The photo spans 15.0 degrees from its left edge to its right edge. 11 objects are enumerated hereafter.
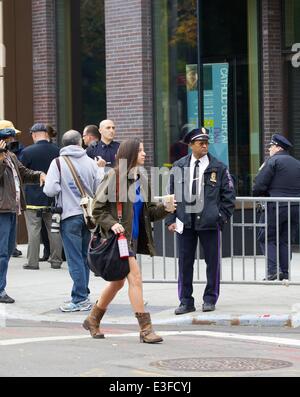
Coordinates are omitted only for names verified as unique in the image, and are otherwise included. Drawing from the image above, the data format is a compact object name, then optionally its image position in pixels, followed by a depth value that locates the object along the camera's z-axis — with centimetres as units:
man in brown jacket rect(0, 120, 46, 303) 1285
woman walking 1029
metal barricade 1338
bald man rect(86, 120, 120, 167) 1591
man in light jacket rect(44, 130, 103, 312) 1247
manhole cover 887
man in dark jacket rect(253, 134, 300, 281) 1363
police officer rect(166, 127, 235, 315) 1202
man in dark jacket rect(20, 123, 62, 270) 1641
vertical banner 1791
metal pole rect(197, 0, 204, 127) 1772
